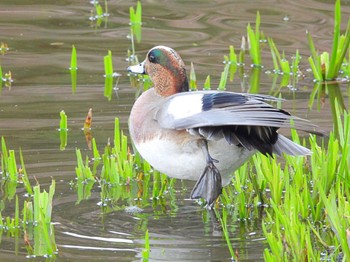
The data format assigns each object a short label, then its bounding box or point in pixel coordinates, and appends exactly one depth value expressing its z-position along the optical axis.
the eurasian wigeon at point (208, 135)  10.29
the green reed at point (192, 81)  15.59
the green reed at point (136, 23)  20.02
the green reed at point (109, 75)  16.53
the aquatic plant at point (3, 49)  18.62
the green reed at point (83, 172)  12.16
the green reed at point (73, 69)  16.80
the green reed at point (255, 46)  17.69
